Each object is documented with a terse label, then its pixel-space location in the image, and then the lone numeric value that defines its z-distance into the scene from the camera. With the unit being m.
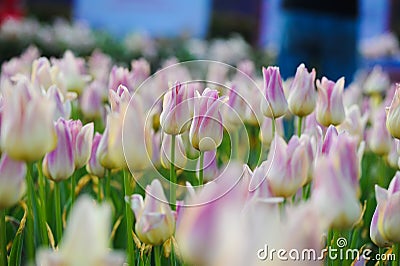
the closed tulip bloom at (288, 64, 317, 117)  1.30
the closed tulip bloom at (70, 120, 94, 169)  1.16
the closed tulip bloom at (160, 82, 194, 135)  1.14
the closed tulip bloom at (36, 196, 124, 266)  0.74
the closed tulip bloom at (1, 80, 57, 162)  0.92
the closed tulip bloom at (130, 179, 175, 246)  1.03
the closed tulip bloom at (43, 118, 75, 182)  1.12
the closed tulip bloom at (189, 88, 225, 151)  1.13
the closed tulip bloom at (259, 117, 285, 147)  1.42
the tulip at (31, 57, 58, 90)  1.40
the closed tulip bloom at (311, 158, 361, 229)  0.90
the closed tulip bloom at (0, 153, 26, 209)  0.96
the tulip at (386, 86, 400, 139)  1.16
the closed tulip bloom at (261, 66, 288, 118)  1.28
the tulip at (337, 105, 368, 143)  1.40
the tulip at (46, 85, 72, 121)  1.26
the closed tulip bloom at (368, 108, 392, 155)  1.45
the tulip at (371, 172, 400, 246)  1.03
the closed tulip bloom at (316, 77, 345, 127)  1.29
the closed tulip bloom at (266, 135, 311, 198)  1.05
